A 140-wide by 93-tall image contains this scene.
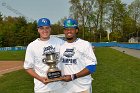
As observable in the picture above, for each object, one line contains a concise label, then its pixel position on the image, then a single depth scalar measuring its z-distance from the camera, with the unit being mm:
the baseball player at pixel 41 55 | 5105
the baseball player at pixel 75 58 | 5012
